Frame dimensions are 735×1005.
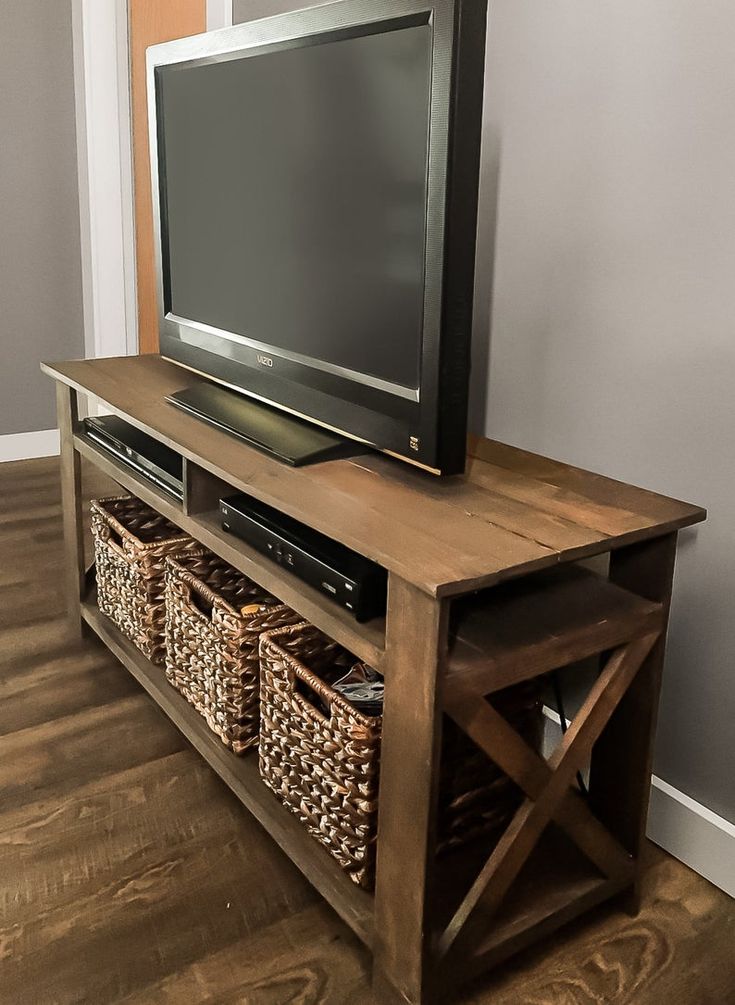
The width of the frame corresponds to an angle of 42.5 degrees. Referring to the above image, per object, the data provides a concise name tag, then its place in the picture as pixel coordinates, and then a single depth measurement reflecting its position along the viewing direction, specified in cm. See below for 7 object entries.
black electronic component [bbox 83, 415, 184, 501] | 180
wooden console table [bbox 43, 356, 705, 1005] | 115
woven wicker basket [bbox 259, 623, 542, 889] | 134
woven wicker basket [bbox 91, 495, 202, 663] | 195
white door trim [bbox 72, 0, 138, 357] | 336
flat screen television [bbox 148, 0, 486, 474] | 125
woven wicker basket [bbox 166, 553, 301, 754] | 162
